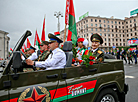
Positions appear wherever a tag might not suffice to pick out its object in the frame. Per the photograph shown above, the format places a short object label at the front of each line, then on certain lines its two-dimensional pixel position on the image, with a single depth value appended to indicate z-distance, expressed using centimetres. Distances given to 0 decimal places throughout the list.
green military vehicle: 162
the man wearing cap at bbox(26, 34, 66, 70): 229
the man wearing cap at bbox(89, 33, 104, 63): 319
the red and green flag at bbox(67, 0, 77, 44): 465
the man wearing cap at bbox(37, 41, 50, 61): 475
